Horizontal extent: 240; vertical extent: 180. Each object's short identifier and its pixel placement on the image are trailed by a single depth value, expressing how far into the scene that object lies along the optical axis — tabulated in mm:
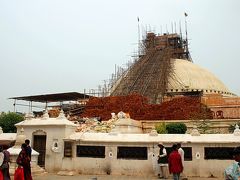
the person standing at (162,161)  13641
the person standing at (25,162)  11055
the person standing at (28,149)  11329
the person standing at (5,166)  9399
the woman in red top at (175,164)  11305
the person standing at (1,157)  9366
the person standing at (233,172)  5273
